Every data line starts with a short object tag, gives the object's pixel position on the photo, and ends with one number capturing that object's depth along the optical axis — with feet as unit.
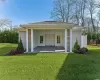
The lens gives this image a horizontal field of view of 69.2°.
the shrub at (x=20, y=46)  23.77
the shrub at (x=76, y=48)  23.10
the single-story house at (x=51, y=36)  23.80
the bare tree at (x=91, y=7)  48.78
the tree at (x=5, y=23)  58.10
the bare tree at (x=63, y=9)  49.75
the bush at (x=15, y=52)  21.82
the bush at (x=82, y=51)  22.72
